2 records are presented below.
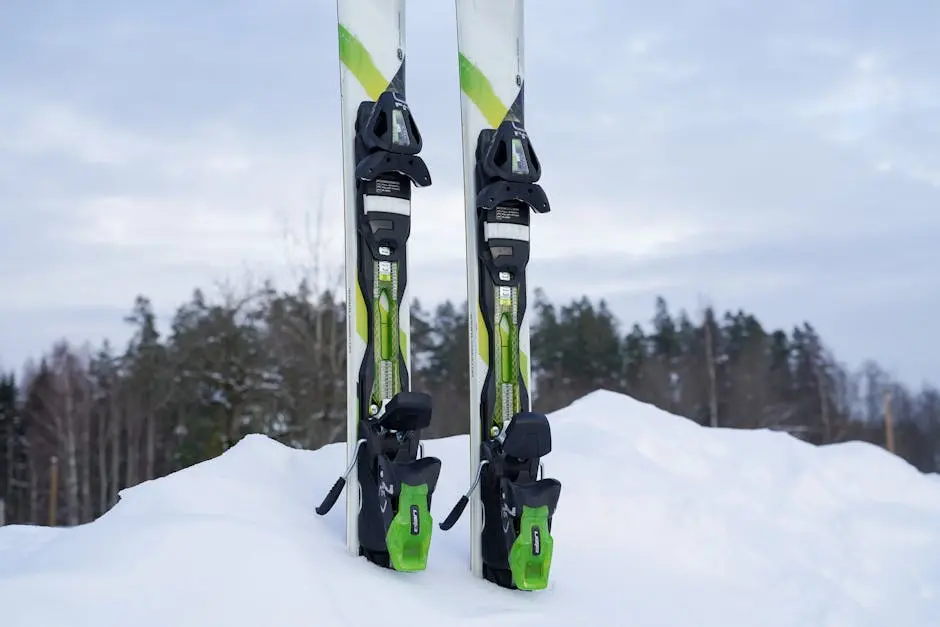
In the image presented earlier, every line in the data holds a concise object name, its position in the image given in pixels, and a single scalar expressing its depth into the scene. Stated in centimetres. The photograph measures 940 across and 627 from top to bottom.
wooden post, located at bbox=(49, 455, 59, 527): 2164
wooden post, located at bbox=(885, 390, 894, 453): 1655
